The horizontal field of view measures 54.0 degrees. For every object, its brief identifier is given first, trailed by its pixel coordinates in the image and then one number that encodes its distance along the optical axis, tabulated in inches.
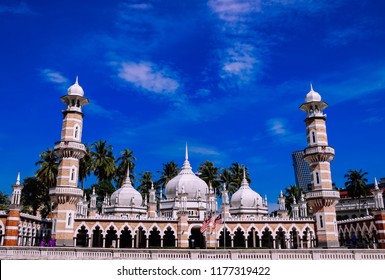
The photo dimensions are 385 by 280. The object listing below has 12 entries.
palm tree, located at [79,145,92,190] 2702.8
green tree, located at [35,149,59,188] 2426.2
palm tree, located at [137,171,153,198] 3516.5
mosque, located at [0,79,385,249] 1712.6
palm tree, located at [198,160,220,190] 3393.2
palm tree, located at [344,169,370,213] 3125.0
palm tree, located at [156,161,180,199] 3553.2
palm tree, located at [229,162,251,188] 3420.3
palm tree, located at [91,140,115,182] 3063.5
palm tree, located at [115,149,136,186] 3430.1
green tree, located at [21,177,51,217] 2861.7
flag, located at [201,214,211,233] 1589.6
